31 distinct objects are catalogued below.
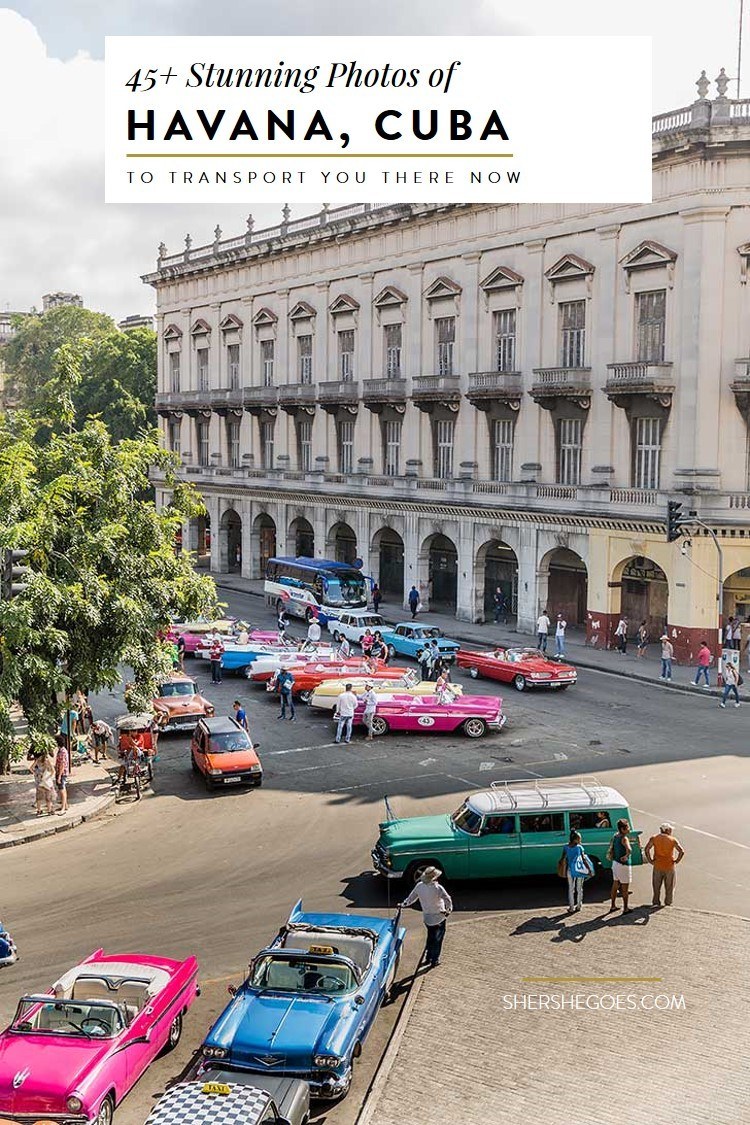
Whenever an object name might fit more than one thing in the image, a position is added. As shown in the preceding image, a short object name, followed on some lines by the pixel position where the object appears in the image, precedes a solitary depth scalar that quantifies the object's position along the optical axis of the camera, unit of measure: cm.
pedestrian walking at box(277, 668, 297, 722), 3291
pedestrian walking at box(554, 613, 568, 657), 4196
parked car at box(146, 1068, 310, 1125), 1116
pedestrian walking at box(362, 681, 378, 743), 3046
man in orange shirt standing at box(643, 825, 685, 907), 1812
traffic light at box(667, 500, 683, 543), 3806
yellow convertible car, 3244
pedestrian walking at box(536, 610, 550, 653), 4272
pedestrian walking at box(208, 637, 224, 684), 3853
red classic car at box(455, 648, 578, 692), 3659
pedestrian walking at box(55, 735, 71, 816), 2447
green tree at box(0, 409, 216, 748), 2388
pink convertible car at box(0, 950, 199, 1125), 1208
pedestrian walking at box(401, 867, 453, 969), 1645
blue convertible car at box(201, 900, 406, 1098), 1298
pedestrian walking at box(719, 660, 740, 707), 3481
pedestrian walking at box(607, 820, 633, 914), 1811
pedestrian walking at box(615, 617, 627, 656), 4334
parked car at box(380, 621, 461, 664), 4031
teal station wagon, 1923
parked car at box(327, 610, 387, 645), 4494
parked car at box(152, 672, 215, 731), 3136
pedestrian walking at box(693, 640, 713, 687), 3675
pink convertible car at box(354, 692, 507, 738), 3048
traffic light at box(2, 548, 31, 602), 2502
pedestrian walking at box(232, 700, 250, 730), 2970
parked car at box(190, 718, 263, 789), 2581
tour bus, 5094
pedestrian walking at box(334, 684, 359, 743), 2991
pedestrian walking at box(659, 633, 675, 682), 3822
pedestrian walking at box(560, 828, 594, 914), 1820
